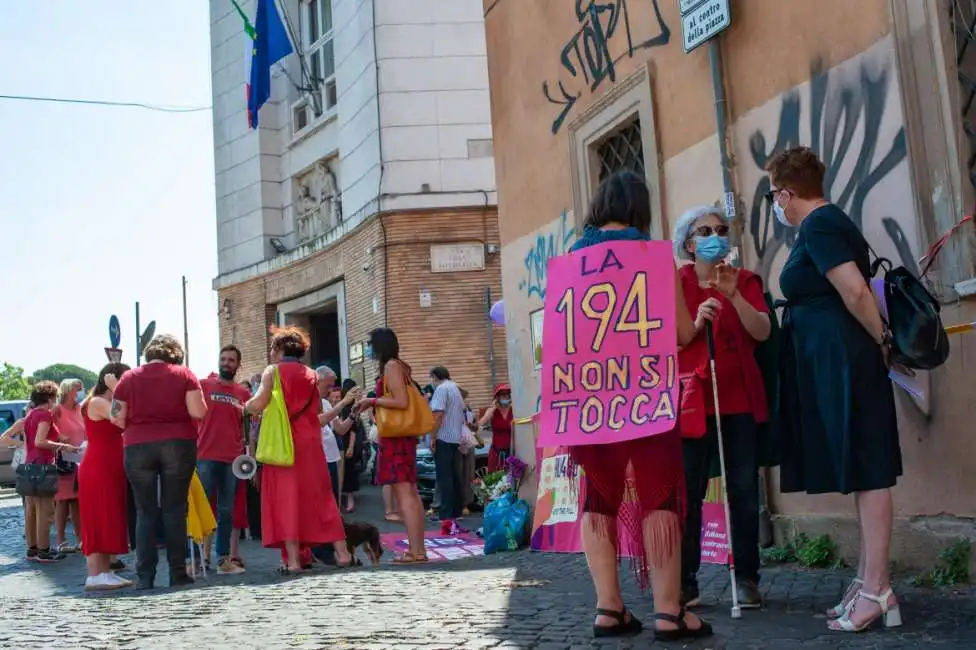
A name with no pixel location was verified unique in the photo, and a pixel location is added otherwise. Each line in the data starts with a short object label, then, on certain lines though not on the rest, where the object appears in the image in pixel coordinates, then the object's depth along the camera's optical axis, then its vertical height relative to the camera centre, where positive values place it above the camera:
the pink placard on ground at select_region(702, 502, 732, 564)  6.77 -0.36
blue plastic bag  9.46 -0.33
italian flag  25.01 +9.63
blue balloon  13.06 +1.87
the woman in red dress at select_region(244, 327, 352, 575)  8.43 +0.14
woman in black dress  4.65 +0.33
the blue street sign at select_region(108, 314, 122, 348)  19.50 +2.91
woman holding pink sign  4.50 -0.09
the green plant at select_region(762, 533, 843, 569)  6.61 -0.48
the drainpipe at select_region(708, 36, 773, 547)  7.66 +2.08
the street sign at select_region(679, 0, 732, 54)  7.53 +2.85
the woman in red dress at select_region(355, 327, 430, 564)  8.77 +0.29
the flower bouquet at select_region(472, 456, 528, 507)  10.77 +0.05
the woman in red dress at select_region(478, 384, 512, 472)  15.19 +0.70
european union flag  25.09 +9.38
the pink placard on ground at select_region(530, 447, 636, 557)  8.46 -0.20
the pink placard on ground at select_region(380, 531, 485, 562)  9.98 -0.49
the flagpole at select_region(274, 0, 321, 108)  26.16 +9.80
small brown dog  8.92 -0.31
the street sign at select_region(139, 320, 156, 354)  18.53 +2.81
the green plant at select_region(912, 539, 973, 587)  5.55 -0.52
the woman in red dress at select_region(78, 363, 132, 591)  8.70 +0.18
